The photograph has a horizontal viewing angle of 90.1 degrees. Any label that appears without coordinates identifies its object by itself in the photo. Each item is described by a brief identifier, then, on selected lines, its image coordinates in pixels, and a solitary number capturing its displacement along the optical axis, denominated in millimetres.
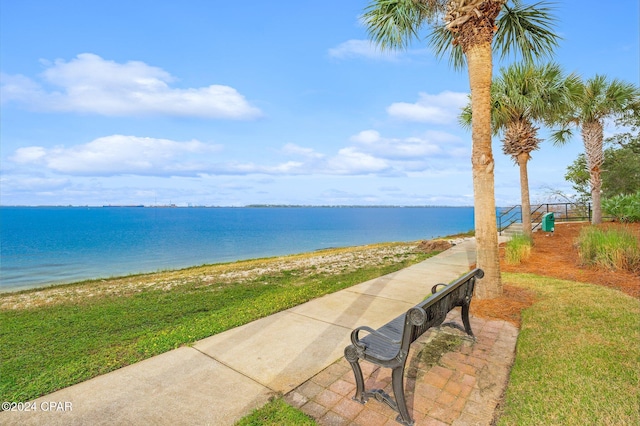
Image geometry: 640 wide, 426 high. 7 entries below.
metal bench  2660
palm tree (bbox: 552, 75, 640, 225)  15594
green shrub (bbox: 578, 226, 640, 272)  7625
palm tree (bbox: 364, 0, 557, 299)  5824
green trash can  15523
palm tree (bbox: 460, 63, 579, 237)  11273
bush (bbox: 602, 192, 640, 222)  15594
